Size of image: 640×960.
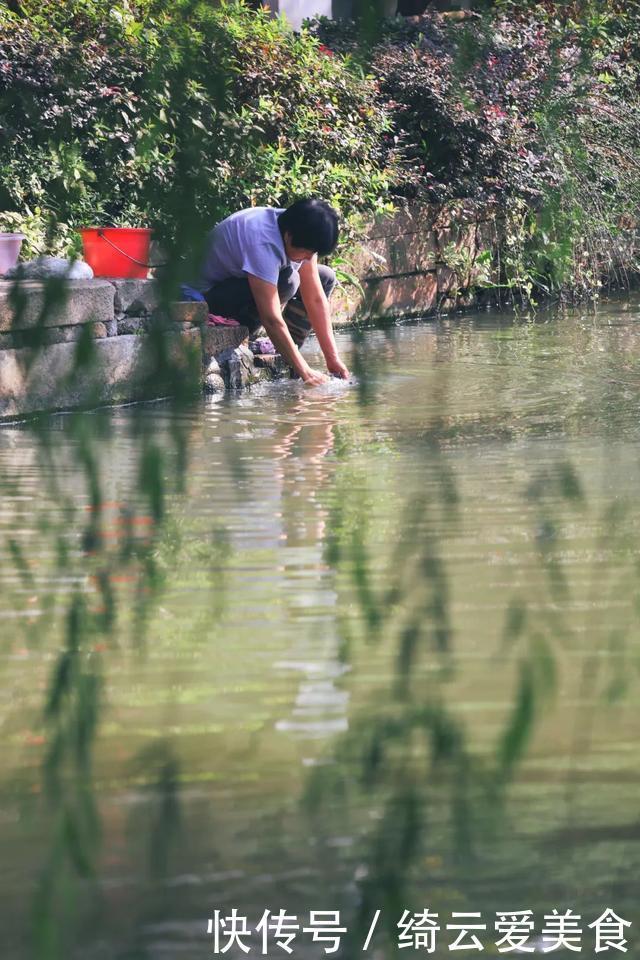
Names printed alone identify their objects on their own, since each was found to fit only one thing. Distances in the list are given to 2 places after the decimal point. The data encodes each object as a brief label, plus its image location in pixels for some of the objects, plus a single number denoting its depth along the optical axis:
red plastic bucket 13.02
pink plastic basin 13.00
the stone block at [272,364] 16.77
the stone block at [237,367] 15.87
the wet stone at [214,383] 15.19
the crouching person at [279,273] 14.34
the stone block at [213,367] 15.37
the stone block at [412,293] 22.80
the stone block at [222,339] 15.51
